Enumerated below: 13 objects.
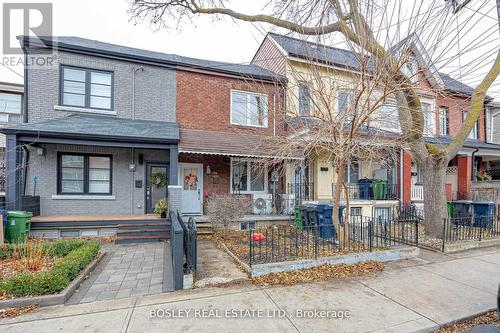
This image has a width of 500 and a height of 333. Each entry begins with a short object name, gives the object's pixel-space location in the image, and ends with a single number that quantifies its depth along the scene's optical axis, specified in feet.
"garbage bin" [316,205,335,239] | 24.58
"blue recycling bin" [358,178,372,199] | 38.22
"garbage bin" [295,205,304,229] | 30.20
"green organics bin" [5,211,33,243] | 24.06
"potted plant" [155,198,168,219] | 29.86
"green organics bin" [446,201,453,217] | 34.12
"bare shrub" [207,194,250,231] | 27.30
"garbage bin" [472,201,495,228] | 28.99
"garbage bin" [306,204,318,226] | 26.85
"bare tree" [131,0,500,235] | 15.79
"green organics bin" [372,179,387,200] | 37.22
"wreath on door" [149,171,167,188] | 34.19
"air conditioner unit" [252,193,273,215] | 35.91
